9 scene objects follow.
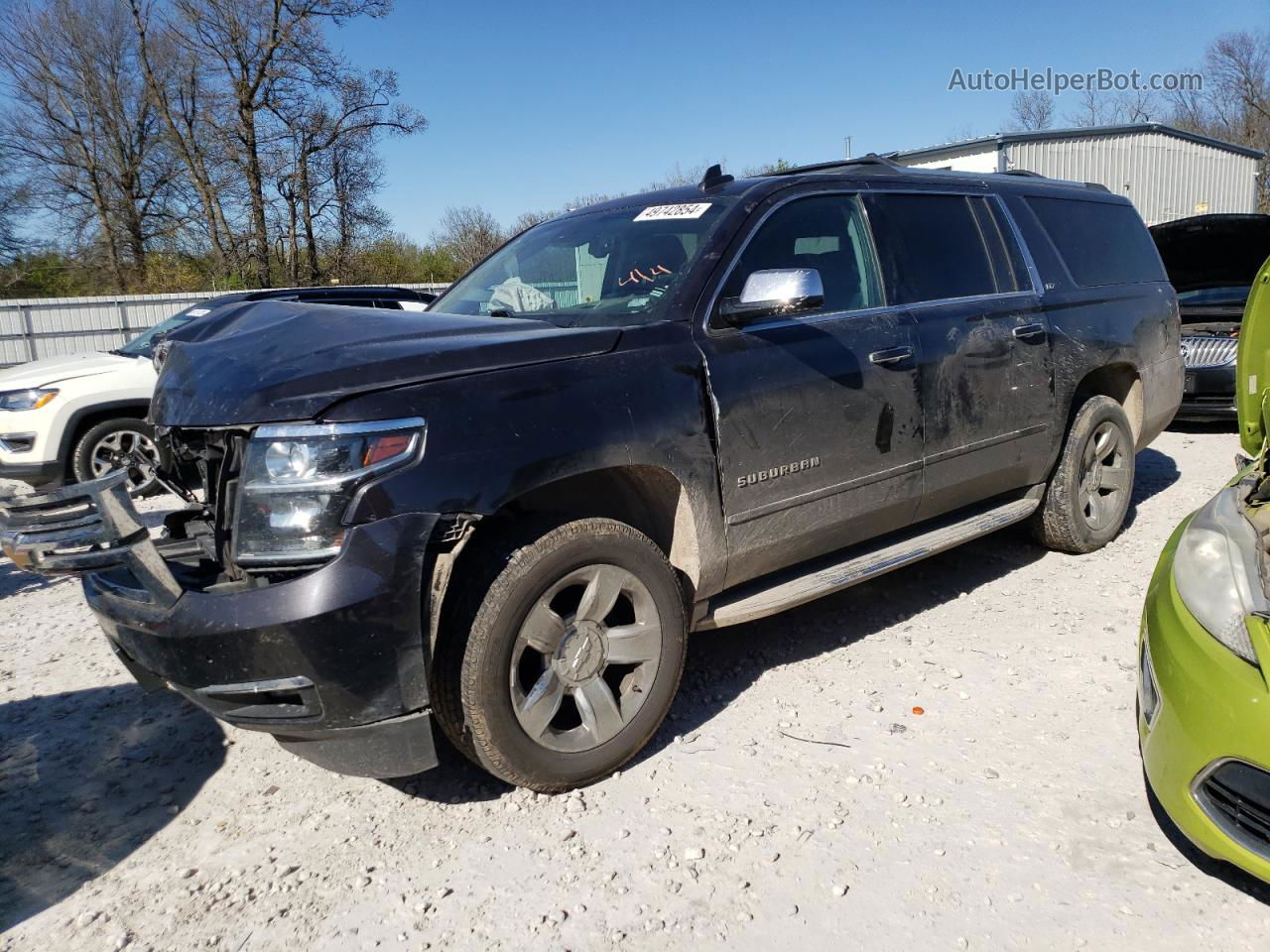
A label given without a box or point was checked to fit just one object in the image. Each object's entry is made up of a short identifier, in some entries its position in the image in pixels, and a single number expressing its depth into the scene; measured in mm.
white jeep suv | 7004
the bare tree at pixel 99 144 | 27000
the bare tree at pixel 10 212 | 27609
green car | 2143
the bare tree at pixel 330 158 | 24891
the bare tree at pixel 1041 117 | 41438
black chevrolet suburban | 2457
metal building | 20297
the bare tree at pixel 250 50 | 23703
